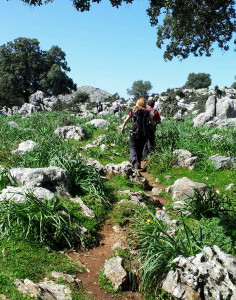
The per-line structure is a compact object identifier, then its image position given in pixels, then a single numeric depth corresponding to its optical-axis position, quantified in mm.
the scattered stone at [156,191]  7277
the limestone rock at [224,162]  8602
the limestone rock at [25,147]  8161
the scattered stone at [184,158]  9123
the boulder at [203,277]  3098
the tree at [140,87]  62919
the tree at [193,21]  7559
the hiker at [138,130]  8789
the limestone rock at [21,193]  4727
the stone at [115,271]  3610
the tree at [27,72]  45453
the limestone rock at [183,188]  6527
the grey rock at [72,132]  13406
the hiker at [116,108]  24842
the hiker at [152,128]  9552
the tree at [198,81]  59531
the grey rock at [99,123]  16875
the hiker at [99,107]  29411
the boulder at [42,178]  5367
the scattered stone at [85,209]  5164
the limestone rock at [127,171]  7614
